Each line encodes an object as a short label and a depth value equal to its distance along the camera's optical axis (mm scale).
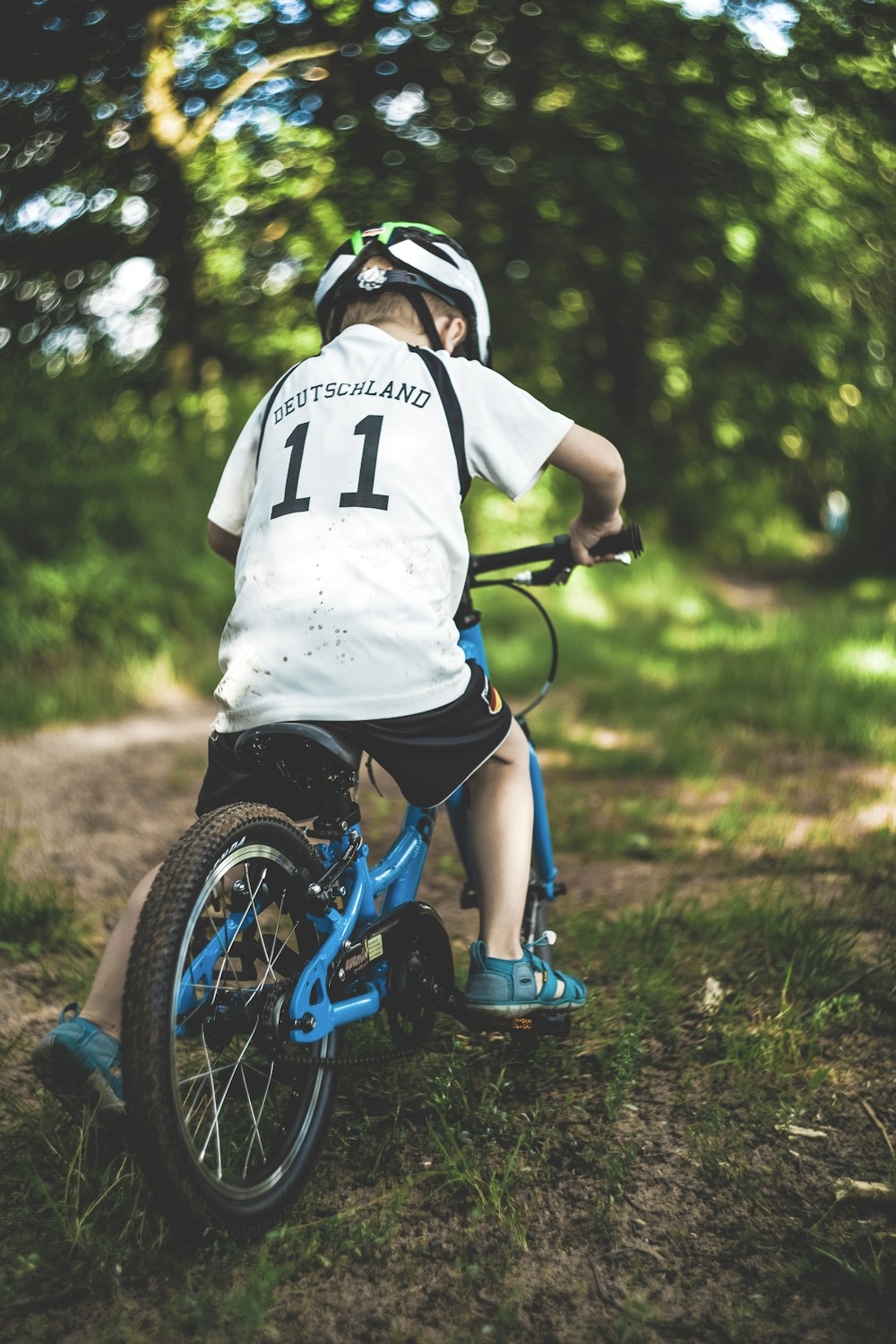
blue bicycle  1513
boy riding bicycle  1812
